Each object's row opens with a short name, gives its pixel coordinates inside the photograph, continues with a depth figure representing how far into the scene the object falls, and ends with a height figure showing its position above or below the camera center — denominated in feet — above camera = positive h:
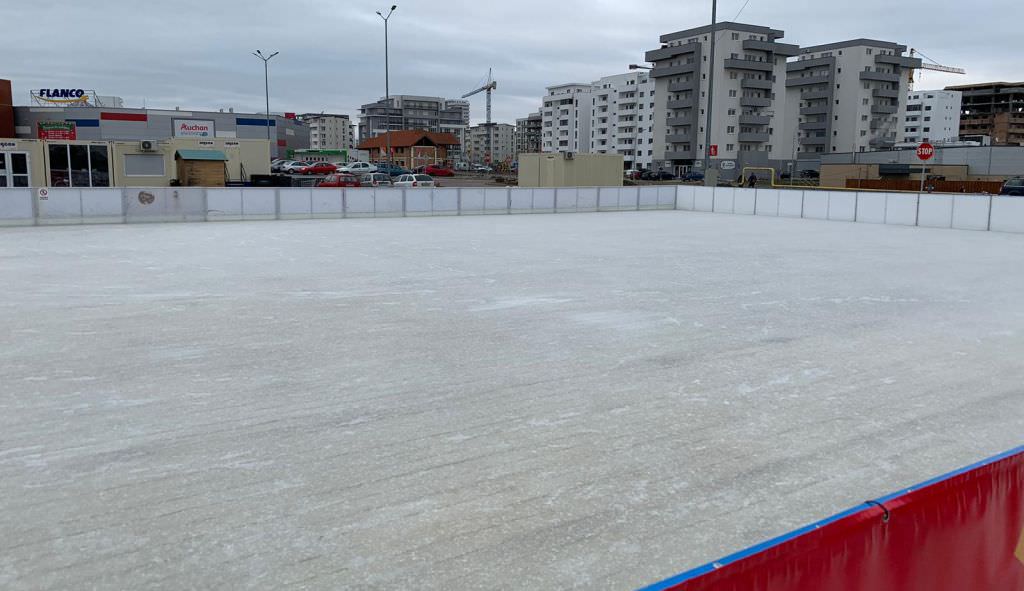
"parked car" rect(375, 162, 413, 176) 219.65 +2.99
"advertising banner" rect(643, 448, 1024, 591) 8.54 -4.29
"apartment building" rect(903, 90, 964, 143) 467.93 +40.02
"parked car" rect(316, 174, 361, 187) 151.02 -0.09
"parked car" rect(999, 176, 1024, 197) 135.55 -0.71
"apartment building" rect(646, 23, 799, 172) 331.57 +38.49
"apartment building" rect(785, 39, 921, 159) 363.76 +40.15
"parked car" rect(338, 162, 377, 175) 215.72 +3.64
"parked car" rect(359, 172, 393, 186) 163.32 +0.15
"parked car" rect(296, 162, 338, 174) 241.96 +3.45
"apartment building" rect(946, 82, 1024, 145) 518.78 +48.97
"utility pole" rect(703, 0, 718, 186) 131.75 +7.71
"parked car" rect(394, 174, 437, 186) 160.86 -0.01
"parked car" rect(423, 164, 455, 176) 283.38 +3.59
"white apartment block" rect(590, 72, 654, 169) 434.71 +36.78
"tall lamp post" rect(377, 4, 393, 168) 187.62 +27.21
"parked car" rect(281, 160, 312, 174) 240.12 +3.73
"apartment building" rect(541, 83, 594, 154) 501.97 +41.19
